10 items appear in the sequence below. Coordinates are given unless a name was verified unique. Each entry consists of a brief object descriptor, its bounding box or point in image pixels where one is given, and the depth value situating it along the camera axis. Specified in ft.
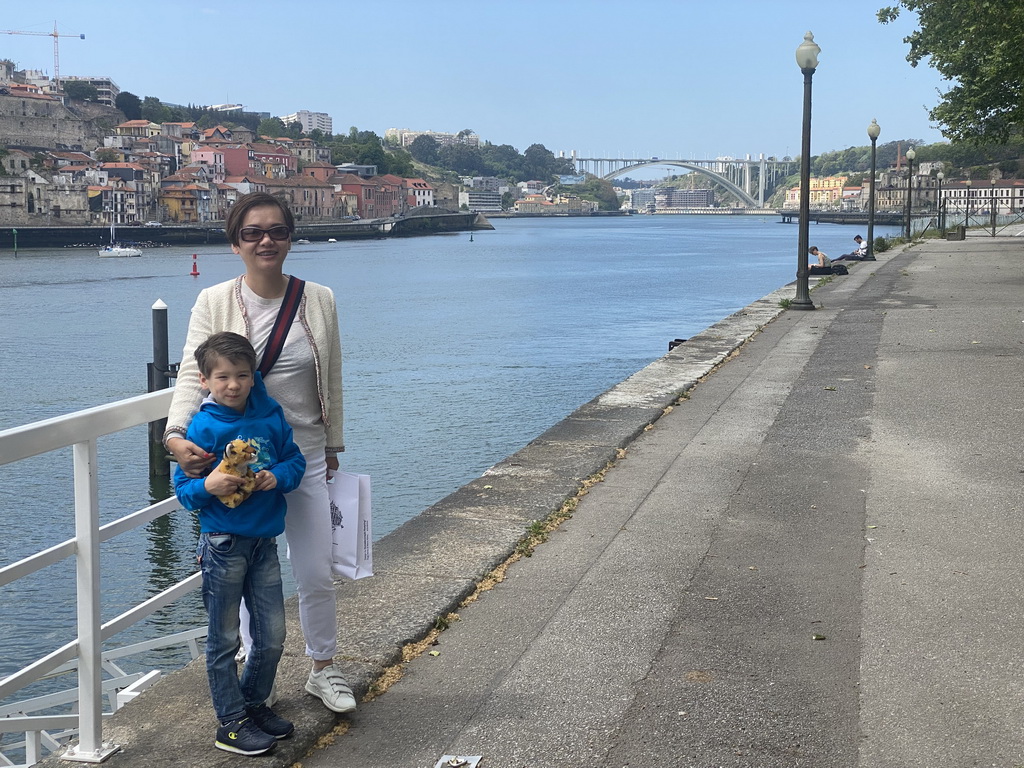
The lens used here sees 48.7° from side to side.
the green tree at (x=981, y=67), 75.41
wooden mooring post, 48.91
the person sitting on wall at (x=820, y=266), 95.14
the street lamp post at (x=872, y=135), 115.48
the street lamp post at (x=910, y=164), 145.37
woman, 11.94
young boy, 11.11
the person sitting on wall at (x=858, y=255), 115.65
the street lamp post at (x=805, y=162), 61.26
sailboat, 313.73
